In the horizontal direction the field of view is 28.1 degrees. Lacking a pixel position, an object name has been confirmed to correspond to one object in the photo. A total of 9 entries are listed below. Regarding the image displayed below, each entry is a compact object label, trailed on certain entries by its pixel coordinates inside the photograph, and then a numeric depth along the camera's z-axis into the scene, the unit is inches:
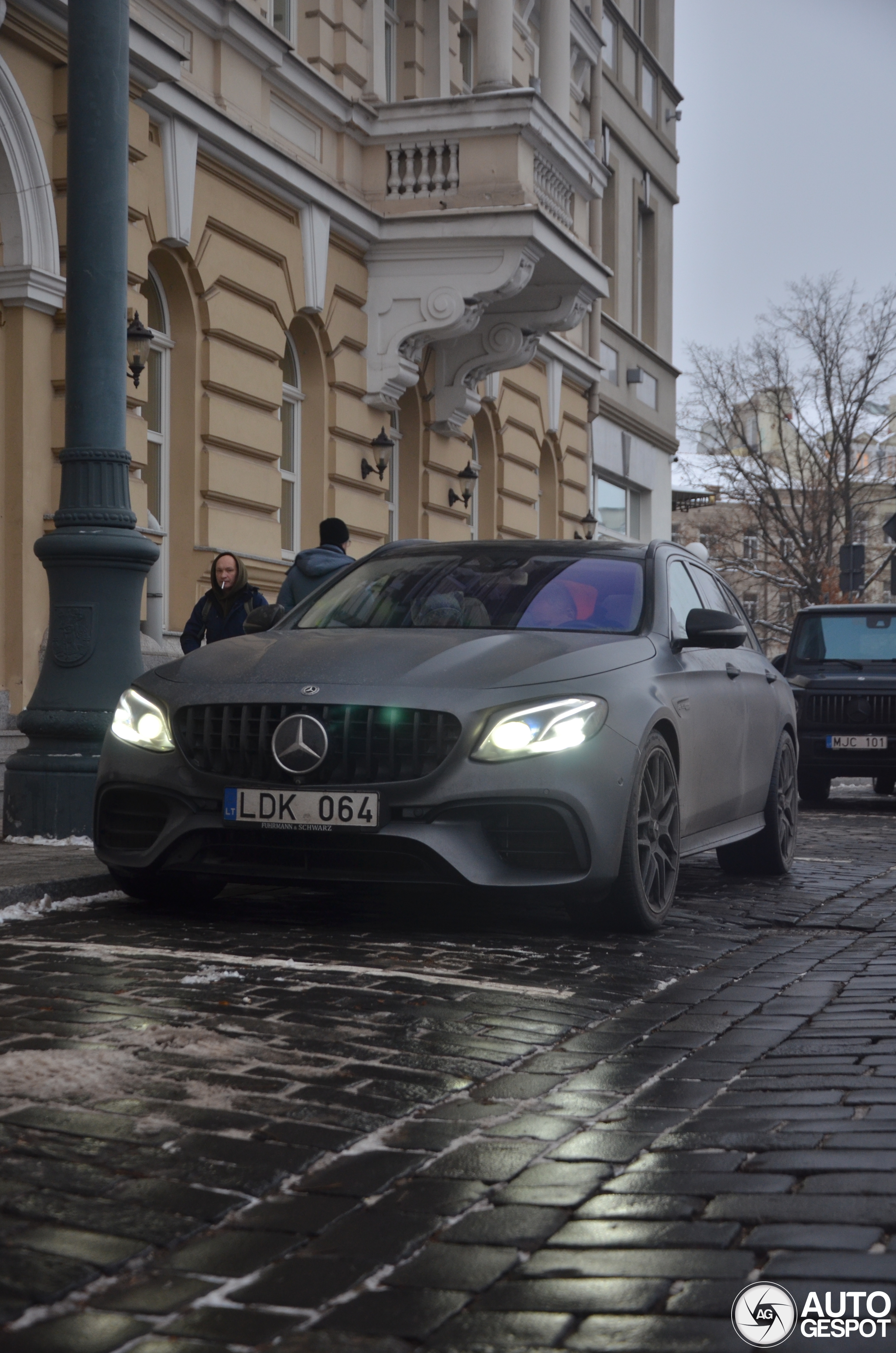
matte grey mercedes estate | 237.5
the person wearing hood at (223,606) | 456.4
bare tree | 1806.1
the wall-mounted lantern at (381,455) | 710.5
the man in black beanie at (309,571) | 434.9
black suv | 610.5
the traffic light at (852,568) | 1135.6
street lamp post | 346.0
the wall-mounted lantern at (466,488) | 813.2
